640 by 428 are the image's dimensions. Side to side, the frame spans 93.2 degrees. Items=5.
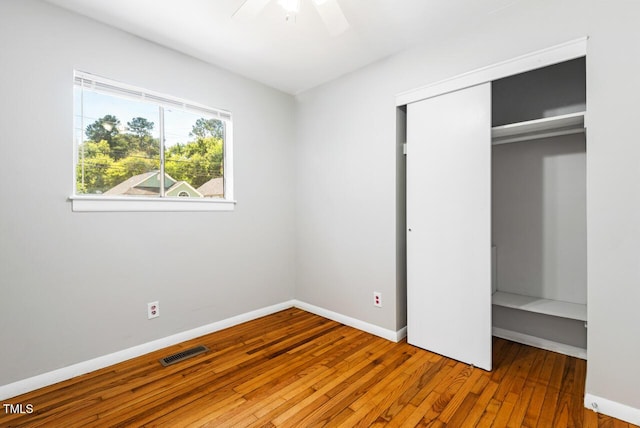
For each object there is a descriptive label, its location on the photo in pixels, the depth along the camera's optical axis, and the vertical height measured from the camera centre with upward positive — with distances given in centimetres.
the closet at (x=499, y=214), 220 -1
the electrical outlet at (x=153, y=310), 246 -79
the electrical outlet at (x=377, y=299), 279 -79
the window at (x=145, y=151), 224 +53
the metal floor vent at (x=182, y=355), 230 -112
